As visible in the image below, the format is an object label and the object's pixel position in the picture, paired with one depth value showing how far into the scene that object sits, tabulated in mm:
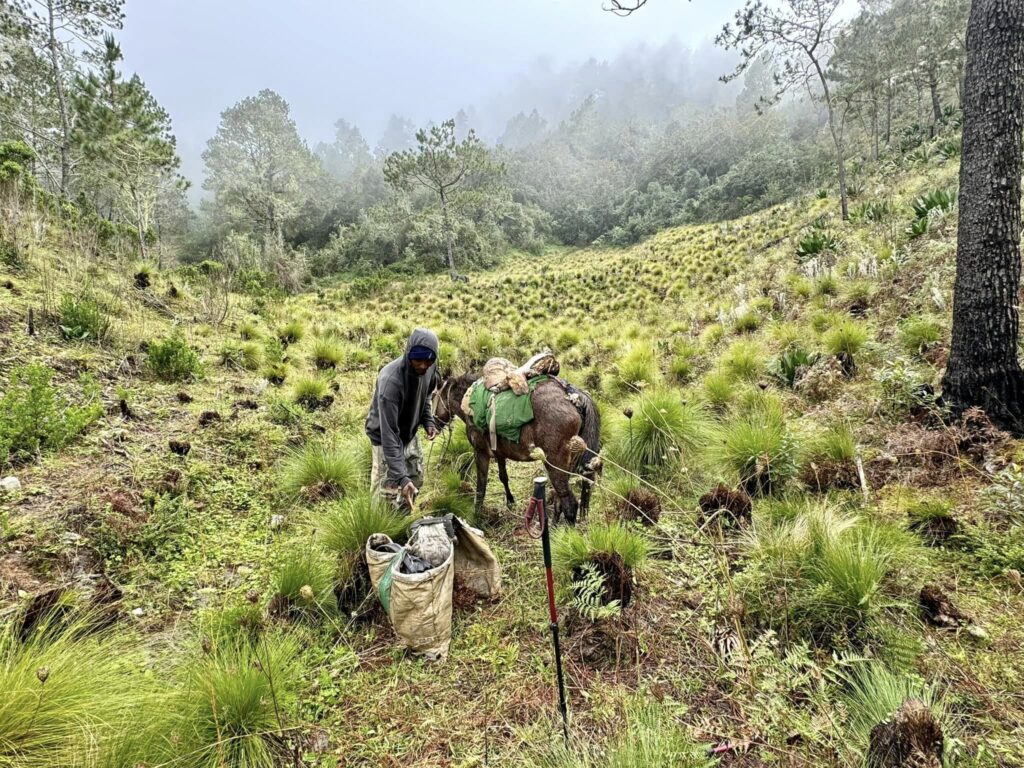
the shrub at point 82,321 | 6184
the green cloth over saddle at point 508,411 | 3693
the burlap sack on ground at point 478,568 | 3260
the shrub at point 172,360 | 6254
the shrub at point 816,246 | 10945
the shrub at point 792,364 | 6000
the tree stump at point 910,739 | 1543
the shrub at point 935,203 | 8656
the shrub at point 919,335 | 5320
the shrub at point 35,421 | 3912
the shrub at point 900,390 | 4297
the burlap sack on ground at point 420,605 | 2674
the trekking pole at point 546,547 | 1847
